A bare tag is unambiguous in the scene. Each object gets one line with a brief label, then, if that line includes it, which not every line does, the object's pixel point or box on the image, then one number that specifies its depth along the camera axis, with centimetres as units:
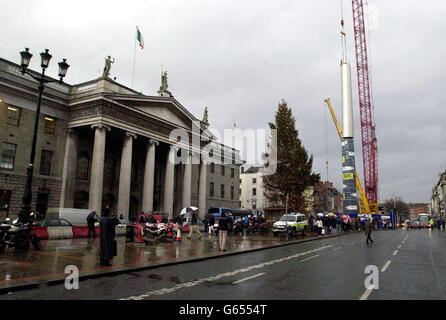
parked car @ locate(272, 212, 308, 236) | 2541
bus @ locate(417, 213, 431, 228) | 6431
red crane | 7519
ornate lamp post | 1402
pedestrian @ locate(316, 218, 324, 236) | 2951
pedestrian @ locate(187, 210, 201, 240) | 2214
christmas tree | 3825
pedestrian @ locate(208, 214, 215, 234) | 2655
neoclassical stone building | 2780
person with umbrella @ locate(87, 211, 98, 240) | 1974
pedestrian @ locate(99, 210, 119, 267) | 1015
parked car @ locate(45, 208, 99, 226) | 2390
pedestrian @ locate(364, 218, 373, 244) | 2083
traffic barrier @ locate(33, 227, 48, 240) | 1828
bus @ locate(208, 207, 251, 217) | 4672
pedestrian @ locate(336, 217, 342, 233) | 4000
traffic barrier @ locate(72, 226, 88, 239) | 2097
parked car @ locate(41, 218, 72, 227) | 1963
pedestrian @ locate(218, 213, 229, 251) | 1542
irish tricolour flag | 3356
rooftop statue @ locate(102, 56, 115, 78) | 3195
